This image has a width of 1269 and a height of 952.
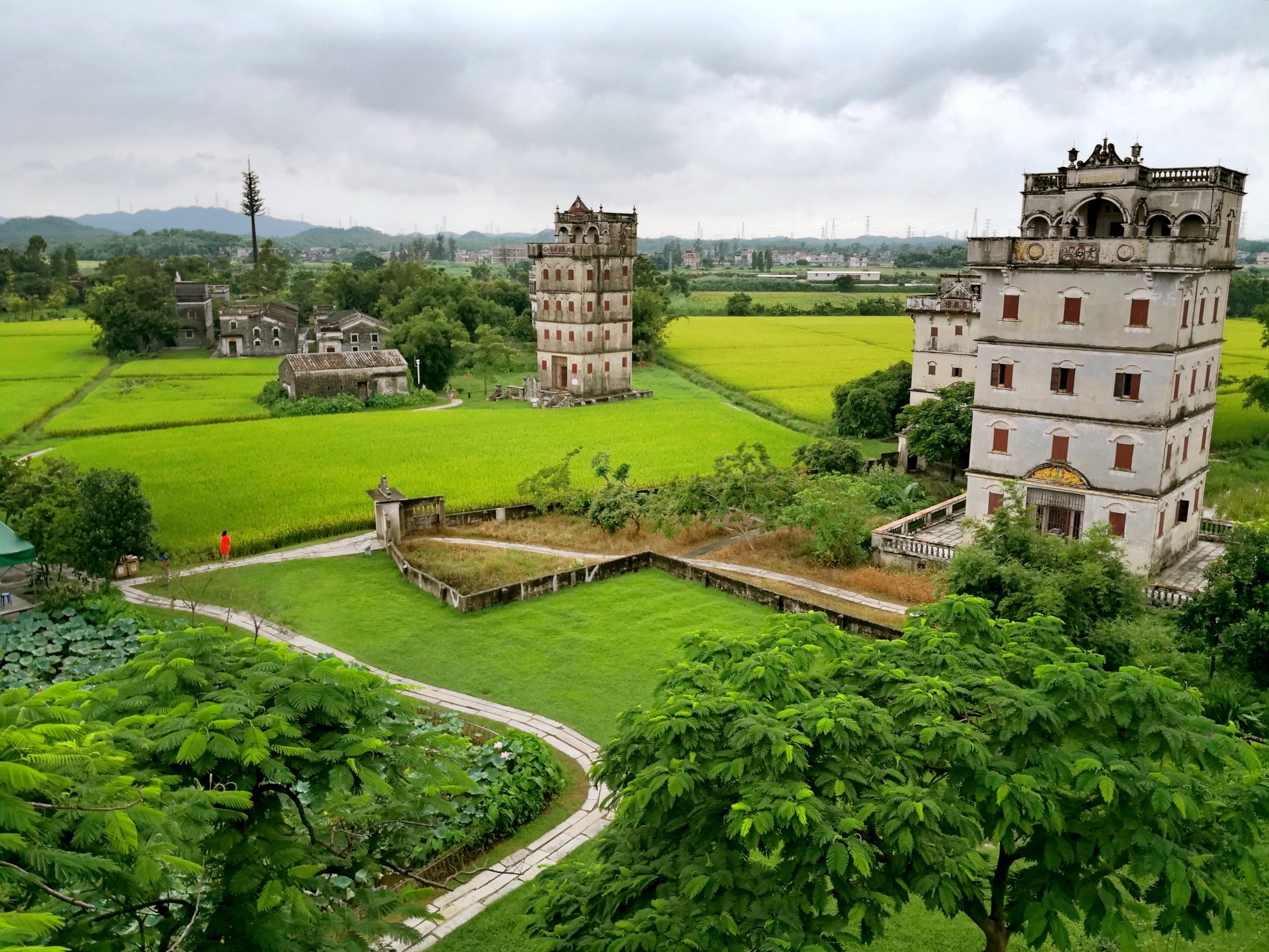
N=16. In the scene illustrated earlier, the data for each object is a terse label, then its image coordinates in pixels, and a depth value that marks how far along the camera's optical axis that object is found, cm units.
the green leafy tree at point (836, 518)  3127
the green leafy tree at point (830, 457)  4100
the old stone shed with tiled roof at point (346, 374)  6256
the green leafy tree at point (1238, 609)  1980
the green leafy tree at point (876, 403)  5084
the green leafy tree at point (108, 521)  2686
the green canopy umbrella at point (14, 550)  2481
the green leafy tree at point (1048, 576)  2248
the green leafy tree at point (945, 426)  3994
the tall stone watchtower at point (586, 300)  6662
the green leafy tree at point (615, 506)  3469
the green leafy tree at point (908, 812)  930
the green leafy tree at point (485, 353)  7481
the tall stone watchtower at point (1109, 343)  2805
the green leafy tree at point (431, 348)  6962
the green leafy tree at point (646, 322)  8188
